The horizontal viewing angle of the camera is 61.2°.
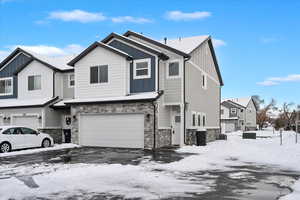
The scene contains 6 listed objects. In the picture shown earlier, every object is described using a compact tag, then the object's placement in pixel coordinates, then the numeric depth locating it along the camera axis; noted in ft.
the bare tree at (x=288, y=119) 161.16
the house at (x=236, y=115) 167.83
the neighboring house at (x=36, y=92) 62.30
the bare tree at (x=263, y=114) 200.66
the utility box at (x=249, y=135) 83.17
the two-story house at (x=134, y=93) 51.32
